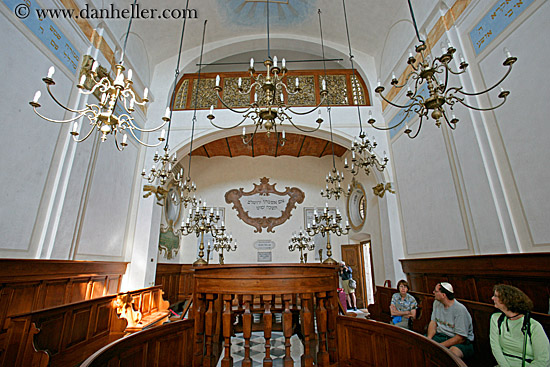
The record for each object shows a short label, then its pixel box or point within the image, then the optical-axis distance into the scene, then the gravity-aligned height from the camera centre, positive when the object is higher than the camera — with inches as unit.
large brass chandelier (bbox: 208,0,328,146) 105.8 +70.3
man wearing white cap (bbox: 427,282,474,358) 96.9 -22.9
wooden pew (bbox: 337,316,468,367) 69.4 -25.4
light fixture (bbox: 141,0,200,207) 168.2 +60.8
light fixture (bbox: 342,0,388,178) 165.8 +70.2
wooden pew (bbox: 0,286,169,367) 89.4 -27.3
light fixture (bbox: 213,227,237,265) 275.3 +26.1
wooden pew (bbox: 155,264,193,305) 327.6 -17.4
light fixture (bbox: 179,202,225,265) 204.3 +34.3
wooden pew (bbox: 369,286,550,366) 104.9 -26.1
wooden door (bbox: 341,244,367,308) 350.6 -0.8
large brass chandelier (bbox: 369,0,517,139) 91.5 +64.6
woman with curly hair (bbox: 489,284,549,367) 70.9 -19.5
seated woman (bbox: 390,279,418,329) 141.6 -22.6
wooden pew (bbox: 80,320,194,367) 64.8 -23.2
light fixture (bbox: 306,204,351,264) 211.7 +33.9
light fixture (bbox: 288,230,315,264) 330.3 +29.0
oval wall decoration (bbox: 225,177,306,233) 412.2 +95.4
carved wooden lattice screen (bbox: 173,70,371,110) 294.8 +193.4
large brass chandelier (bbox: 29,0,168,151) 102.7 +64.6
